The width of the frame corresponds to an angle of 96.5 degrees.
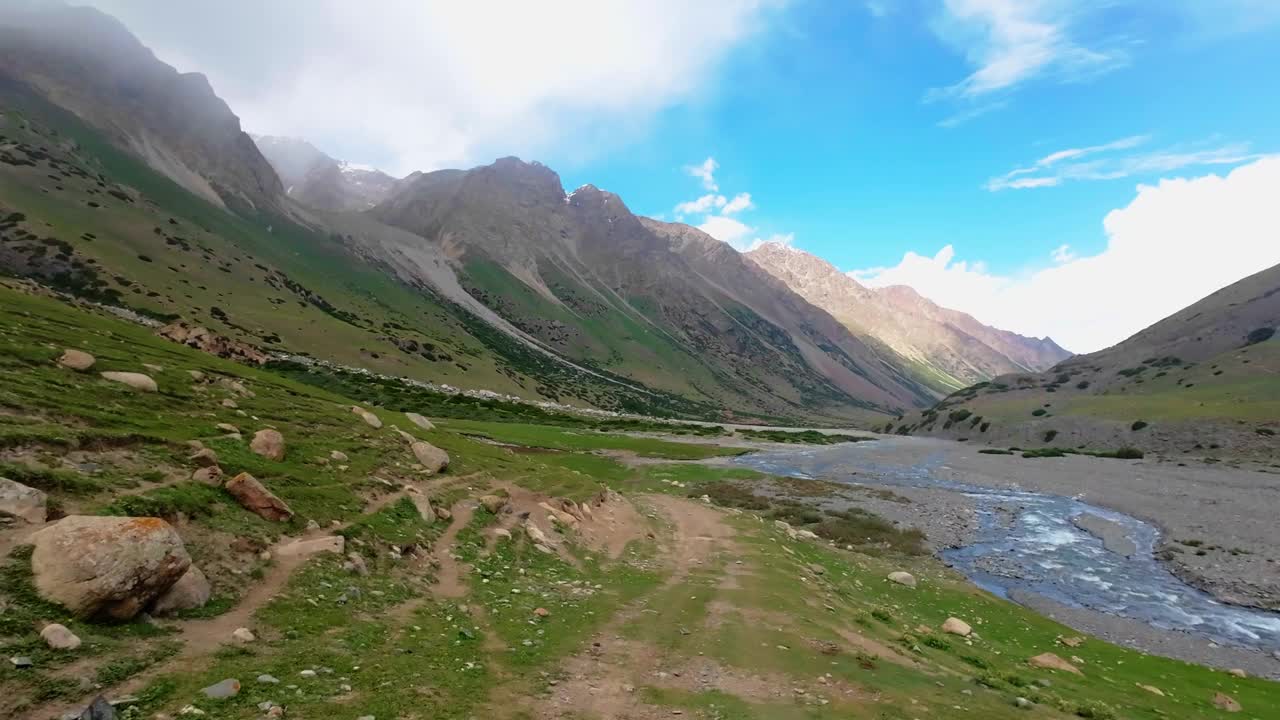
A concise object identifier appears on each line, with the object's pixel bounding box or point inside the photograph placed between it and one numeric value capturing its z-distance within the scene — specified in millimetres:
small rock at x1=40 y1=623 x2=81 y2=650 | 8531
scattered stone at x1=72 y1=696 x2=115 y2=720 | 7035
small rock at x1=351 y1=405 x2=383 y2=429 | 30262
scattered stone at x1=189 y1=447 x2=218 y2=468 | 16125
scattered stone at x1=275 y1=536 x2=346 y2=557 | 14836
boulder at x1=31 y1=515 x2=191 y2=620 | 9469
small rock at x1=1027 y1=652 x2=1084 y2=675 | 18797
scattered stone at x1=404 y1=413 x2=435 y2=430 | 40344
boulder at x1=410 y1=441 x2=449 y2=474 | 28234
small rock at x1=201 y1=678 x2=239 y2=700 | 8594
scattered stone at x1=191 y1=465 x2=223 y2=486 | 15242
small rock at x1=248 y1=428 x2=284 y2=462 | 19719
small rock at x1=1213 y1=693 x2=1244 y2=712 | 17203
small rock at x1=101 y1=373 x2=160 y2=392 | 20359
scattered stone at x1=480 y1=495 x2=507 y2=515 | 25422
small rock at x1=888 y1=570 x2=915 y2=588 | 30003
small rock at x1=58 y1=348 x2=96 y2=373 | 19719
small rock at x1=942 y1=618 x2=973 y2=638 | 21922
